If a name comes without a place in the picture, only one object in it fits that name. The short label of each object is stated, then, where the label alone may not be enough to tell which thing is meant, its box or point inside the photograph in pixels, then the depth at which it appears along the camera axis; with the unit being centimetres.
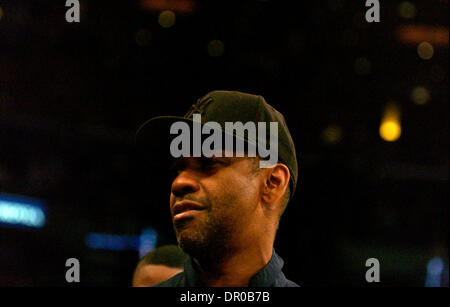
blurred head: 284
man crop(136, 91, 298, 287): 248
